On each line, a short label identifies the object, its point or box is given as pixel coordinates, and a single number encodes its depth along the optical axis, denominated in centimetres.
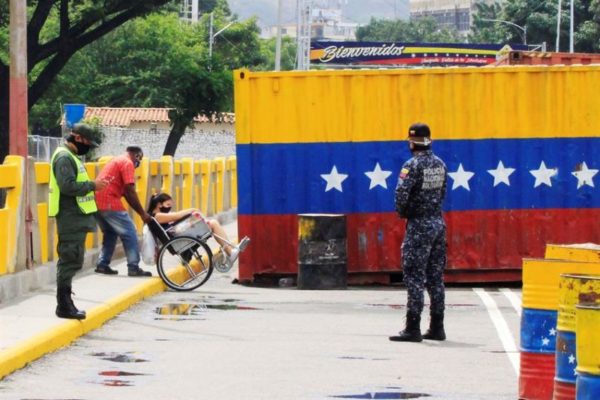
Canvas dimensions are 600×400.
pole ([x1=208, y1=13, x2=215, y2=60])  9991
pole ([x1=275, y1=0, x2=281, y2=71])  5971
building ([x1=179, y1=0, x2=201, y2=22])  14688
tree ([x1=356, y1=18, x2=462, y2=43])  19300
